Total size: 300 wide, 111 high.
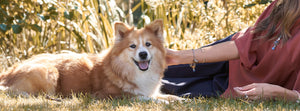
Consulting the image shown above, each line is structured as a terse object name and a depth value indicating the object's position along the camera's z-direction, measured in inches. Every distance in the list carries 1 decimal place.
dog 241.9
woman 205.3
